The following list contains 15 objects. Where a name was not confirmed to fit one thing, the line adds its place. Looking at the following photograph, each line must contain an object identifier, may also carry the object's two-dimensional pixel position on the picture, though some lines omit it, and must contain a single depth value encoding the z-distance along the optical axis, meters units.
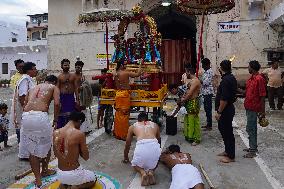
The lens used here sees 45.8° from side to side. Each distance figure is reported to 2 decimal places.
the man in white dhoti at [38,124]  5.22
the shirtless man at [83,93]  8.26
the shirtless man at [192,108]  7.66
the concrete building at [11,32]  49.91
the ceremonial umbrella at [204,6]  9.41
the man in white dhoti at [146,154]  5.32
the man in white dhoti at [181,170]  4.52
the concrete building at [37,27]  55.40
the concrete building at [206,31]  16.64
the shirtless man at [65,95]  7.44
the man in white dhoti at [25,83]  6.47
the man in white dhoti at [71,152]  4.60
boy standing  7.41
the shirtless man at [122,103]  7.95
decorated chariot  8.38
